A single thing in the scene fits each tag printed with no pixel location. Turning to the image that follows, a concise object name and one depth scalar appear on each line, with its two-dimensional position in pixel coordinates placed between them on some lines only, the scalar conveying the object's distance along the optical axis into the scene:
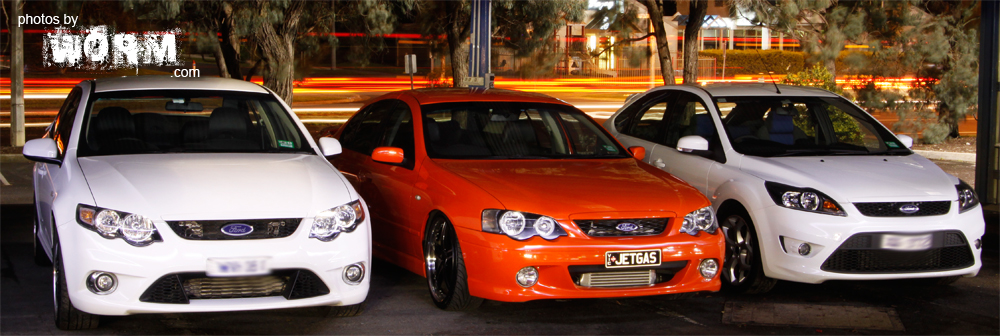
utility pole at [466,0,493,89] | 11.73
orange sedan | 5.21
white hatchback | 5.91
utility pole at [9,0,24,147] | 15.37
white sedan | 4.65
